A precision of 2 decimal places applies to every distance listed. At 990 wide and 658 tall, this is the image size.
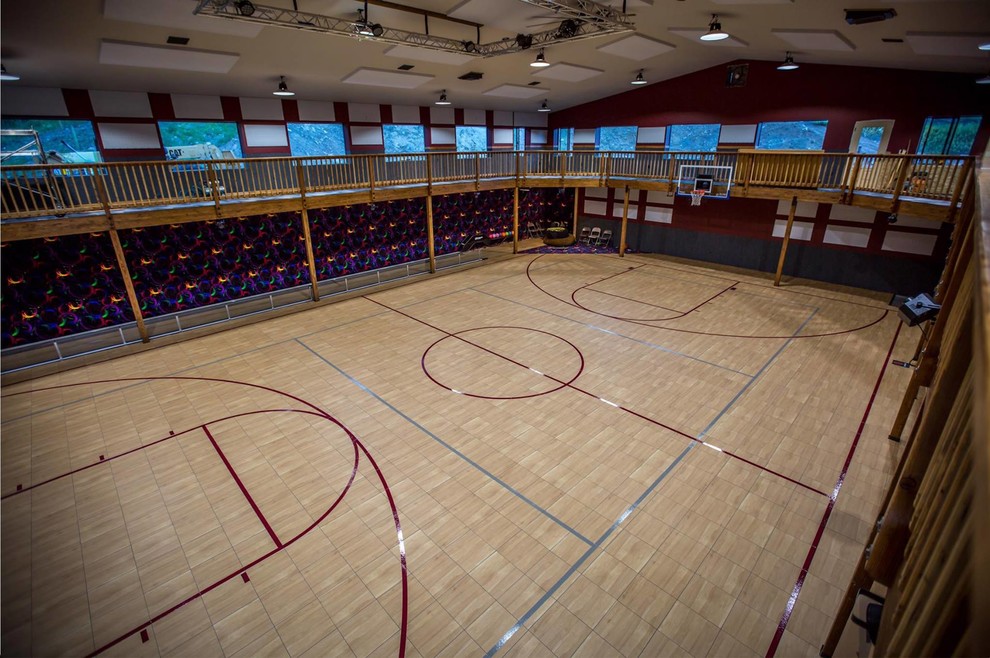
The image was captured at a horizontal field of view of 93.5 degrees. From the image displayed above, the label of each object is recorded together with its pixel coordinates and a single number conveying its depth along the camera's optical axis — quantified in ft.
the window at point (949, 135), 35.68
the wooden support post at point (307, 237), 35.83
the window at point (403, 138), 56.90
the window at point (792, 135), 44.27
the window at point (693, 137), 52.08
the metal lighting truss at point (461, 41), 26.53
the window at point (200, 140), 41.91
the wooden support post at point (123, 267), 28.43
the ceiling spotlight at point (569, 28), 33.05
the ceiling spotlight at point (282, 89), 41.16
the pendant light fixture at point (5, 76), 28.22
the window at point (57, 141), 35.19
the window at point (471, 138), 63.87
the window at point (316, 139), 49.70
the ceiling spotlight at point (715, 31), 30.19
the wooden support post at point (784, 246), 40.88
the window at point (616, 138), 60.08
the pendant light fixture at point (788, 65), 40.06
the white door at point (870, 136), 39.99
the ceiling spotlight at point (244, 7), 25.60
